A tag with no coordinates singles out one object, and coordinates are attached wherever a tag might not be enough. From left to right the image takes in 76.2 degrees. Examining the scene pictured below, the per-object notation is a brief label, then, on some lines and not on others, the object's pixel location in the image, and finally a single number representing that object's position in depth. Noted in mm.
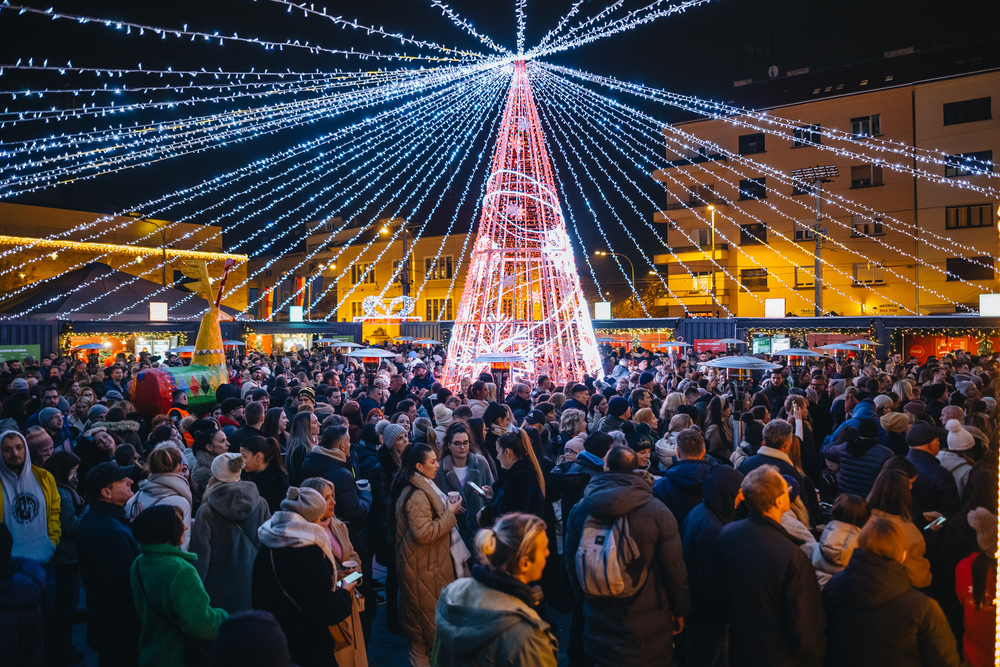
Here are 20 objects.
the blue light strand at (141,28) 6531
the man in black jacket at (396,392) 9047
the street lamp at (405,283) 31344
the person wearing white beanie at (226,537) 3742
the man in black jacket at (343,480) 4363
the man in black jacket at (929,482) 4508
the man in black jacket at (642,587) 3266
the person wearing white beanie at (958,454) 4848
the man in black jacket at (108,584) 3387
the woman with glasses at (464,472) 5039
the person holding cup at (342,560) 3383
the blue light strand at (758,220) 30728
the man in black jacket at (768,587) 2916
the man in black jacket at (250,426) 5480
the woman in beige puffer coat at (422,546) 3965
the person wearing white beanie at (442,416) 6527
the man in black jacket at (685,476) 4238
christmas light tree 12641
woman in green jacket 2914
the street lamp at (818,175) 23919
